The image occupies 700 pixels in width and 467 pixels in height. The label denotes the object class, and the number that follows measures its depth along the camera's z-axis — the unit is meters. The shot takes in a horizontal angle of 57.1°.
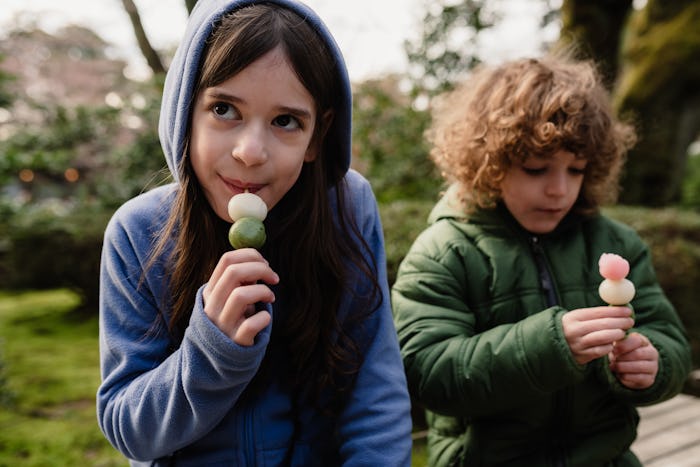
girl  0.52
